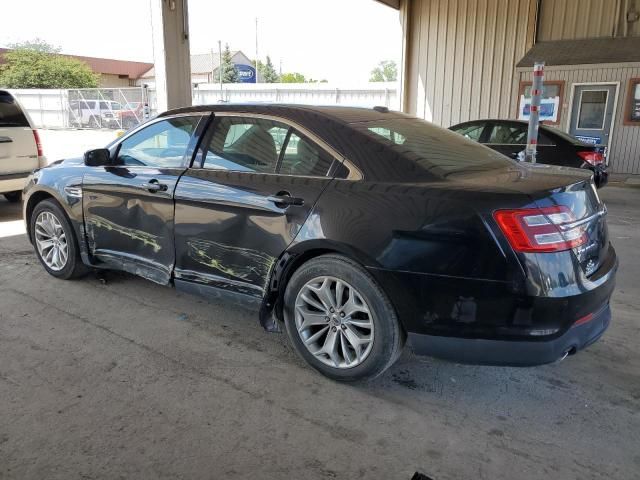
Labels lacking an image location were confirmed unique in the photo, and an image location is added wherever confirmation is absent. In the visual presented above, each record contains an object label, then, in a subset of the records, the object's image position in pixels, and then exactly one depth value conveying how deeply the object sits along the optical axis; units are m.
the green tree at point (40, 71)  40.44
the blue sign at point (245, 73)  71.81
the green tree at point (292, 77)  97.06
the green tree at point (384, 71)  93.25
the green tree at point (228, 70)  66.94
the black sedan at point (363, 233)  2.54
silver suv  7.42
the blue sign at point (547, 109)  13.72
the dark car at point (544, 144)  9.05
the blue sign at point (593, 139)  13.31
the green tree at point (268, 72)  92.57
